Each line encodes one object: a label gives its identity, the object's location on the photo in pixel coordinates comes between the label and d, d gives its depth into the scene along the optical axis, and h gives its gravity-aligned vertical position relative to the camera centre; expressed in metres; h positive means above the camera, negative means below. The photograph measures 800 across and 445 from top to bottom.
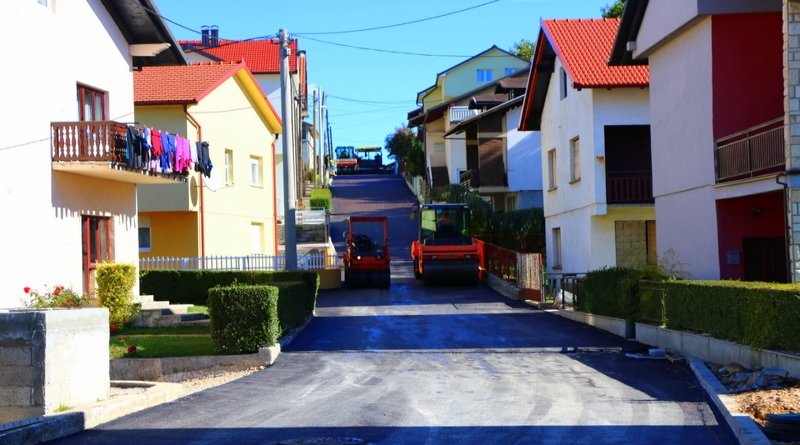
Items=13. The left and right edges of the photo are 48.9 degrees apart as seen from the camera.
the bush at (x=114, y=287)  19.77 -0.65
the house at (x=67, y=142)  17.72 +2.49
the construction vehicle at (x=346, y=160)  88.50 +9.36
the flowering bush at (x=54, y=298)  17.92 -0.80
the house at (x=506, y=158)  43.03 +4.34
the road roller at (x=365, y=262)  31.39 -0.42
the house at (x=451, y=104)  53.97 +9.68
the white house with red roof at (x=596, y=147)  26.50 +3.08
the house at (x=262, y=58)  49.53 +11.28
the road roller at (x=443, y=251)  30.89 -0.11
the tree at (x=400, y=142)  82.56 +10.26
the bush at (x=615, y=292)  17.77 -1.04
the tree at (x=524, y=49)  77.94 +17.90
